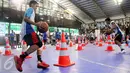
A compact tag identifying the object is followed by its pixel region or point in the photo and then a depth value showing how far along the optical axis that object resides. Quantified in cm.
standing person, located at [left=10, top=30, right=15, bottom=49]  835
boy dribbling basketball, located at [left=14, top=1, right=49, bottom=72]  214
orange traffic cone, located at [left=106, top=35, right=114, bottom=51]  514
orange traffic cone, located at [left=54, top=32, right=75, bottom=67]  265
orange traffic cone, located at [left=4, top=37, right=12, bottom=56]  470
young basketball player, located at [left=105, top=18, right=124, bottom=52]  463
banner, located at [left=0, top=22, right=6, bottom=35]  1151
